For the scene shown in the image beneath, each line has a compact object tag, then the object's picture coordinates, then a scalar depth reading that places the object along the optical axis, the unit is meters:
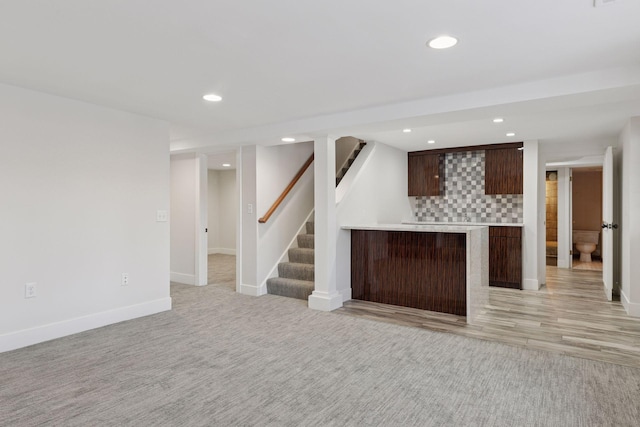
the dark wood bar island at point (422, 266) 4.10
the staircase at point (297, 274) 4.94
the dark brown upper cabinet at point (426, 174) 6.52
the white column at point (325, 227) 4.44
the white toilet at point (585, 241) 8.42
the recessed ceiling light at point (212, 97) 3.38
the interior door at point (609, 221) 4.80
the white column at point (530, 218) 5.58
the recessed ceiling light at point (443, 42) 2.24
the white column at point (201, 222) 5.73
